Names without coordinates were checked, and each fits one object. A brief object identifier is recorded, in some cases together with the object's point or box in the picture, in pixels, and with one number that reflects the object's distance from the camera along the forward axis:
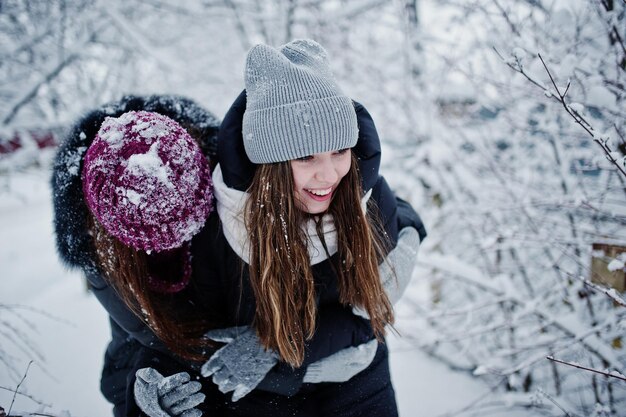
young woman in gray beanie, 1.34
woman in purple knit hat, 1.22
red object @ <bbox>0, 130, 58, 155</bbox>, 3.32
